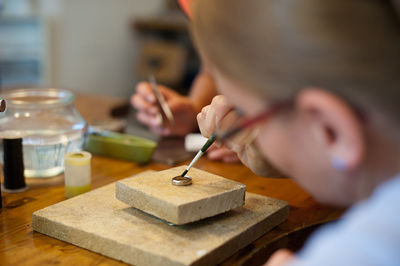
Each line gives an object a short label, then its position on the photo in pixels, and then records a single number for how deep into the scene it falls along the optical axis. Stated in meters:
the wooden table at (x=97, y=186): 0.73
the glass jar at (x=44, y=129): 1.03
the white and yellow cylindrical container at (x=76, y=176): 0.95
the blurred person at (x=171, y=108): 1.47
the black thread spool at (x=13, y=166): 0.95
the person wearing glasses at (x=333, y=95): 0.50
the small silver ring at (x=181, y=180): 0.79
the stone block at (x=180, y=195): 0.73
